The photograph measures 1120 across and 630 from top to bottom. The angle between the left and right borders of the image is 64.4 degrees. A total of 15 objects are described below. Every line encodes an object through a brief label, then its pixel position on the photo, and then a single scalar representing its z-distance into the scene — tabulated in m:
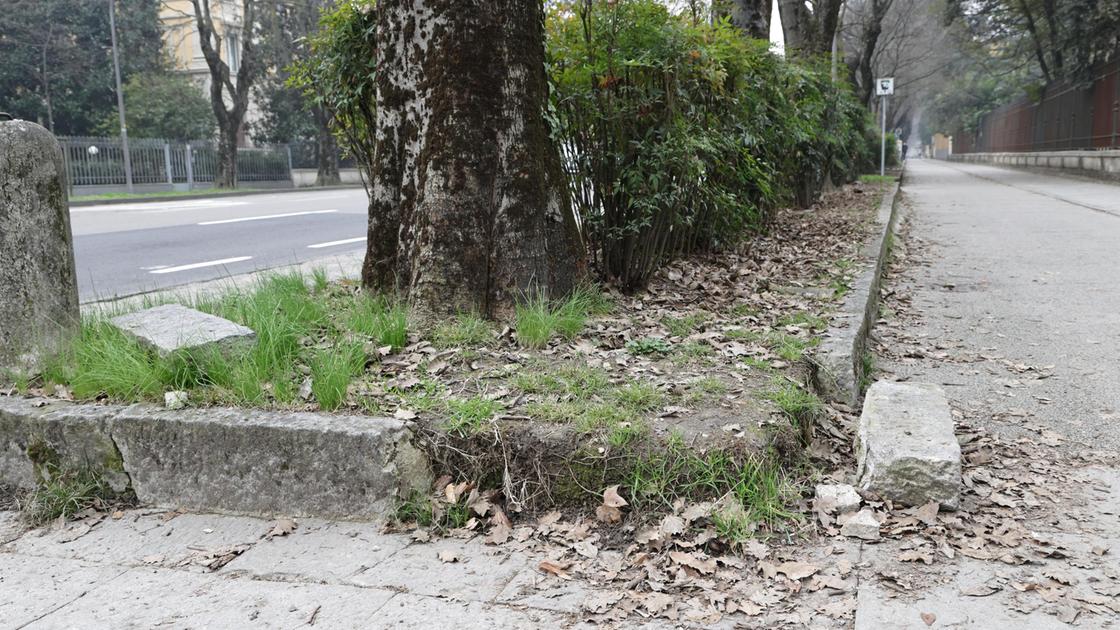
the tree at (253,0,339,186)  37.59
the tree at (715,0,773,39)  11.38
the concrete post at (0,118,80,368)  3.95
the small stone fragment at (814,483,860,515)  3.18
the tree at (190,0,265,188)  29.91
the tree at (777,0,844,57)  17.75
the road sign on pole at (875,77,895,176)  26.24
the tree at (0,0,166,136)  34.25
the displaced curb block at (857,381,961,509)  3.17
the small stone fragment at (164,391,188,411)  3.54
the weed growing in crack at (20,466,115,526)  3.51
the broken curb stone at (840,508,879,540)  3.02
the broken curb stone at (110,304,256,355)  3.91
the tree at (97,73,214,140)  37.38
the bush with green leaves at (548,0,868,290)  5.61
